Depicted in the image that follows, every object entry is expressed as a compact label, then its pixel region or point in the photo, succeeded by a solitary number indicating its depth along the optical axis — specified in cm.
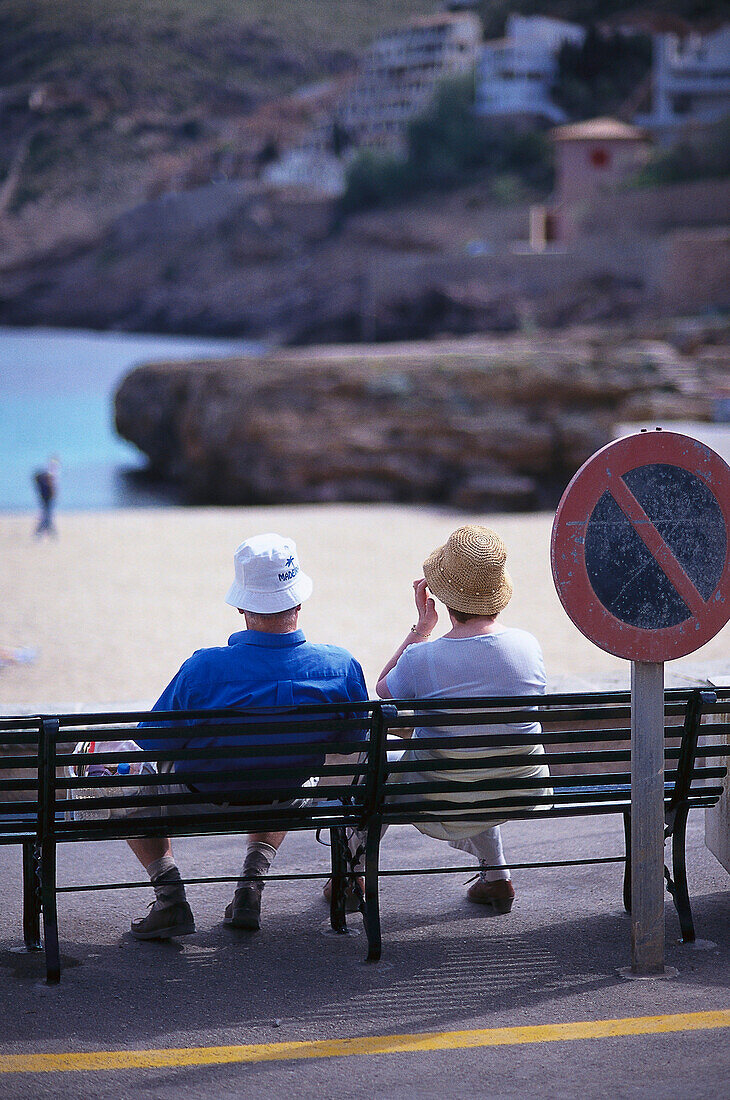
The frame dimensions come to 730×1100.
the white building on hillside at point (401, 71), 10725
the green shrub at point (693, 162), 6044
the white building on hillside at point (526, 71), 8694
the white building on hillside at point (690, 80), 7450
